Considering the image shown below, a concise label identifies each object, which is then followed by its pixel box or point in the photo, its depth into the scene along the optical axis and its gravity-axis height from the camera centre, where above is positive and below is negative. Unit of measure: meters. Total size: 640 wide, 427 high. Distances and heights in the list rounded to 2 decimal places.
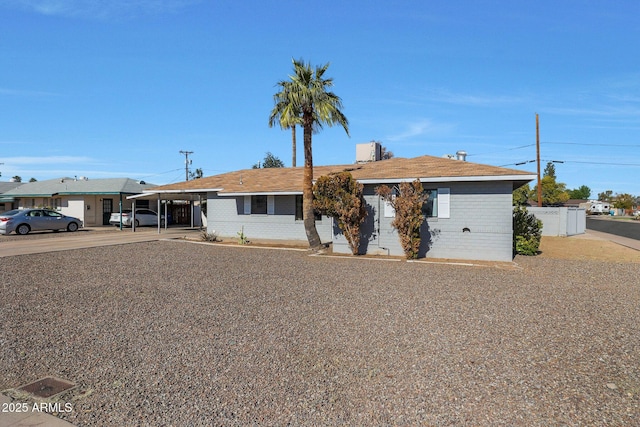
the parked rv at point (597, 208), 101.44 +1.41
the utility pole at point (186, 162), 58.59 +7.32
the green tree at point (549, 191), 65.12 +3.62
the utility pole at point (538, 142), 30.80 +5.34
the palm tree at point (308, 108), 16.69 +4.33
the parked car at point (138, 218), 31.19 -0.38
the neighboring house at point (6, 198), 38.82 +1.38
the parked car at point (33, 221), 24.28 -0.52
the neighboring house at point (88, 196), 33.19 +1.41
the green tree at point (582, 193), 142.32 +7.52
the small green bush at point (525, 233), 16.33 -0.79
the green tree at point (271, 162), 55.78 +6.94
